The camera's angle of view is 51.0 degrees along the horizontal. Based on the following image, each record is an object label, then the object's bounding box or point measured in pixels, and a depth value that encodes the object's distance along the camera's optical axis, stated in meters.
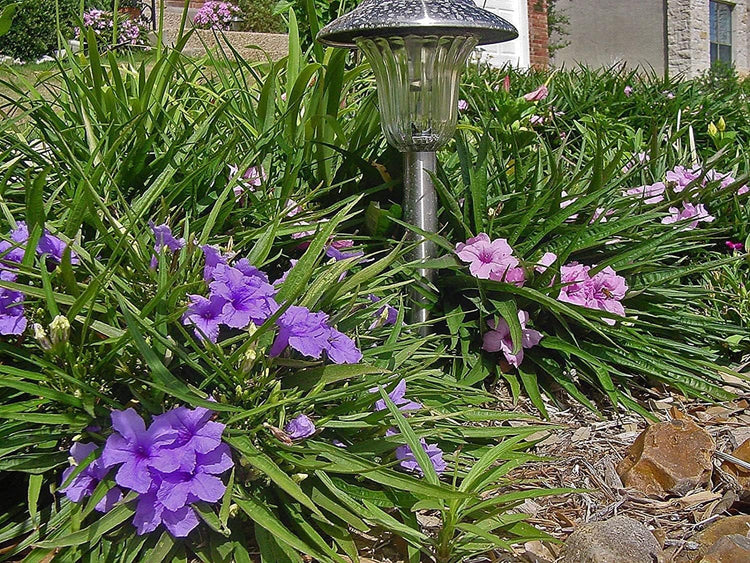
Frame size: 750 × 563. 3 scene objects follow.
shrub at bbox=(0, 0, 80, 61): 10.20
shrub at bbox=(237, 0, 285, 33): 9.24
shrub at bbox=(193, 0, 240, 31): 7.62
